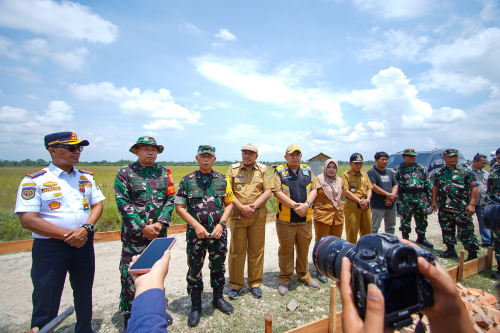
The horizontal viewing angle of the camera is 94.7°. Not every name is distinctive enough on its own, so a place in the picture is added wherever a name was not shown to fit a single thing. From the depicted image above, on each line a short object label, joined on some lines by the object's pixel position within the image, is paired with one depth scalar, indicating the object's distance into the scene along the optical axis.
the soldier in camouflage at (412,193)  5.13
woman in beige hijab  4.13
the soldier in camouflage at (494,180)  4.48
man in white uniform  2.18
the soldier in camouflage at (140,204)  2.70
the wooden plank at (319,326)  2.27
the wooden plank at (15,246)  4.99
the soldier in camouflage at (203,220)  3.00
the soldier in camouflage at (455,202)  4.46
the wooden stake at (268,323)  1.89
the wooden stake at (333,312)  2.25
